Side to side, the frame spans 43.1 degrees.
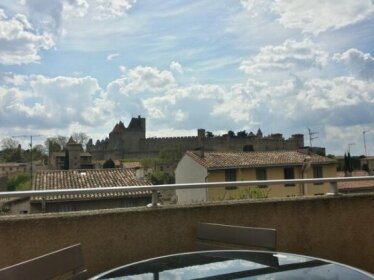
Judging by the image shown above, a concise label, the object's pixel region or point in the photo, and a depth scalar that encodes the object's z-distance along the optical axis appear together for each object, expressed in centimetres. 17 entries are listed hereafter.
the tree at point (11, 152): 9505
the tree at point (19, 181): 6619
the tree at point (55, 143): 9269
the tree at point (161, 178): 7048
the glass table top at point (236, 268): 268
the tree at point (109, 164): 8025
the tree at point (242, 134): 10994
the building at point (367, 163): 7278
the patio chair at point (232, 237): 342
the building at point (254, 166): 4391
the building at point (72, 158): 8012
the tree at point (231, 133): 10800
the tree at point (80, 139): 9772
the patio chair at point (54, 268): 238
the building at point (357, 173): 5778
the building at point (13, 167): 9050
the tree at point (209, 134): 11056
